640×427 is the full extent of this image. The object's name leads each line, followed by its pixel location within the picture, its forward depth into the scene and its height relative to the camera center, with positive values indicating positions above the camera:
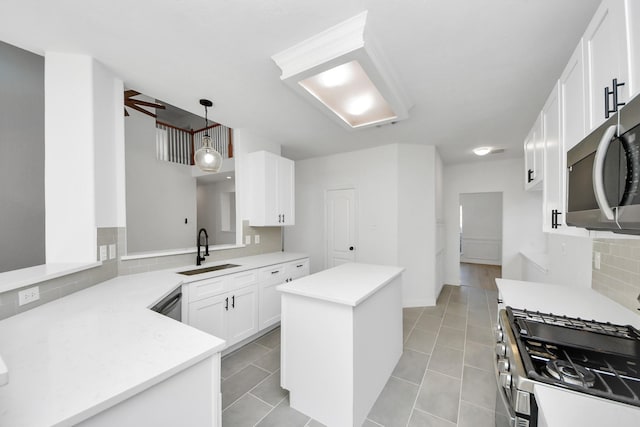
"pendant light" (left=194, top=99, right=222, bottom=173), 2.55 +0.59
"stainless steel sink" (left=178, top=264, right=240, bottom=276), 2.47 -0.63
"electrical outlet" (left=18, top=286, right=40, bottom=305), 1.33 -0.47
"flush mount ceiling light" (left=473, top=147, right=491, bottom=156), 4.09 +1.03
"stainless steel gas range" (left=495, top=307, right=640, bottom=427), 0.84 -0.61
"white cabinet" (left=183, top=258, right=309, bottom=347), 2.25 -0.95
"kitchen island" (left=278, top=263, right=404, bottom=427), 1.59 -0.97
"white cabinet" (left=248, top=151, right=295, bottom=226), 3.36 +0.33
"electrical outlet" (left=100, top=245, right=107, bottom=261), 1.93 -0.32
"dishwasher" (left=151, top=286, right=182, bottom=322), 1.70 -0.70
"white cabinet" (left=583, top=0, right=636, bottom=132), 0.78 +0.55
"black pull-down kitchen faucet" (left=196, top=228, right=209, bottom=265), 2.72 -0.50
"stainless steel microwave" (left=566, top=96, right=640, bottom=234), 0.64 +0.11
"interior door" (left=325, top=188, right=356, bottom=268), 4.45 -0.28
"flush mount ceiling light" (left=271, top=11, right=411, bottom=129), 1.53 +1.01
